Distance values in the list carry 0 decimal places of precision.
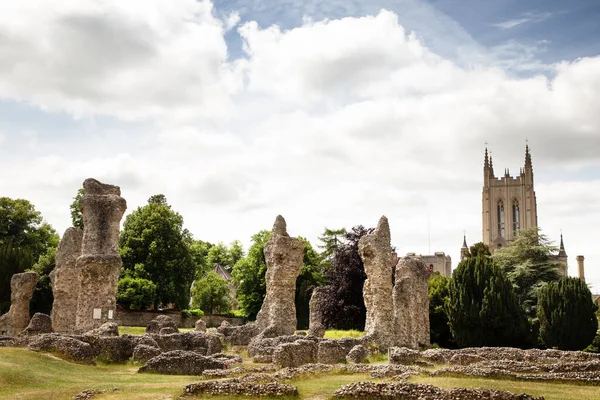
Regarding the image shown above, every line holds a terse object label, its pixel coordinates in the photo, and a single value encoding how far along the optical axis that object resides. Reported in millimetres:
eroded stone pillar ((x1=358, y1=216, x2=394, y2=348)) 27047
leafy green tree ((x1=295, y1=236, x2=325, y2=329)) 54531
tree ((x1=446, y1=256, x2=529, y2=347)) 32562
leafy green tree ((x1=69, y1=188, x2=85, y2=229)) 50438
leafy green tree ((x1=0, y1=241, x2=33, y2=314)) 45469
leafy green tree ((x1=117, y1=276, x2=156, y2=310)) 45594
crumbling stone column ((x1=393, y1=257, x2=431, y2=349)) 27656
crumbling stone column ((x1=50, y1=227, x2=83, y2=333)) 30906
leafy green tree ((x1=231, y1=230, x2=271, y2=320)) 56469
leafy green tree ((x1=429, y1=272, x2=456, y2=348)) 38531
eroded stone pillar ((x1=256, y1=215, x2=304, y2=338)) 29766
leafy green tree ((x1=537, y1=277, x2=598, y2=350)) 32844
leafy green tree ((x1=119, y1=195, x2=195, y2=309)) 48438
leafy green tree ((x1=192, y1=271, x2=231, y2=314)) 62719
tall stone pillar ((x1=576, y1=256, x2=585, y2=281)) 121319
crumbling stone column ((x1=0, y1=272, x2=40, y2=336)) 34188
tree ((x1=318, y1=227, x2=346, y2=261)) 59784
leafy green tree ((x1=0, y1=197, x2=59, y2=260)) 53562
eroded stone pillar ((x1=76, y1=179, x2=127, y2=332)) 26219
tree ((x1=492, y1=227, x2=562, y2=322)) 41844
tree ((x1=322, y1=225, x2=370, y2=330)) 41688
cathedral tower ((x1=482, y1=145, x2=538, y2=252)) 145500
